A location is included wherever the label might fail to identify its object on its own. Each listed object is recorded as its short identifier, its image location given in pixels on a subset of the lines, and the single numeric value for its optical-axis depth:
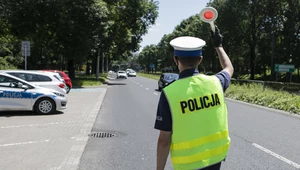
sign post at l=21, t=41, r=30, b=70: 18.52
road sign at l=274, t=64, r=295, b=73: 30.73
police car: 11.21
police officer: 2.32
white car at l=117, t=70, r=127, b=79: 59.40
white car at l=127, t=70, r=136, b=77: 76.51
